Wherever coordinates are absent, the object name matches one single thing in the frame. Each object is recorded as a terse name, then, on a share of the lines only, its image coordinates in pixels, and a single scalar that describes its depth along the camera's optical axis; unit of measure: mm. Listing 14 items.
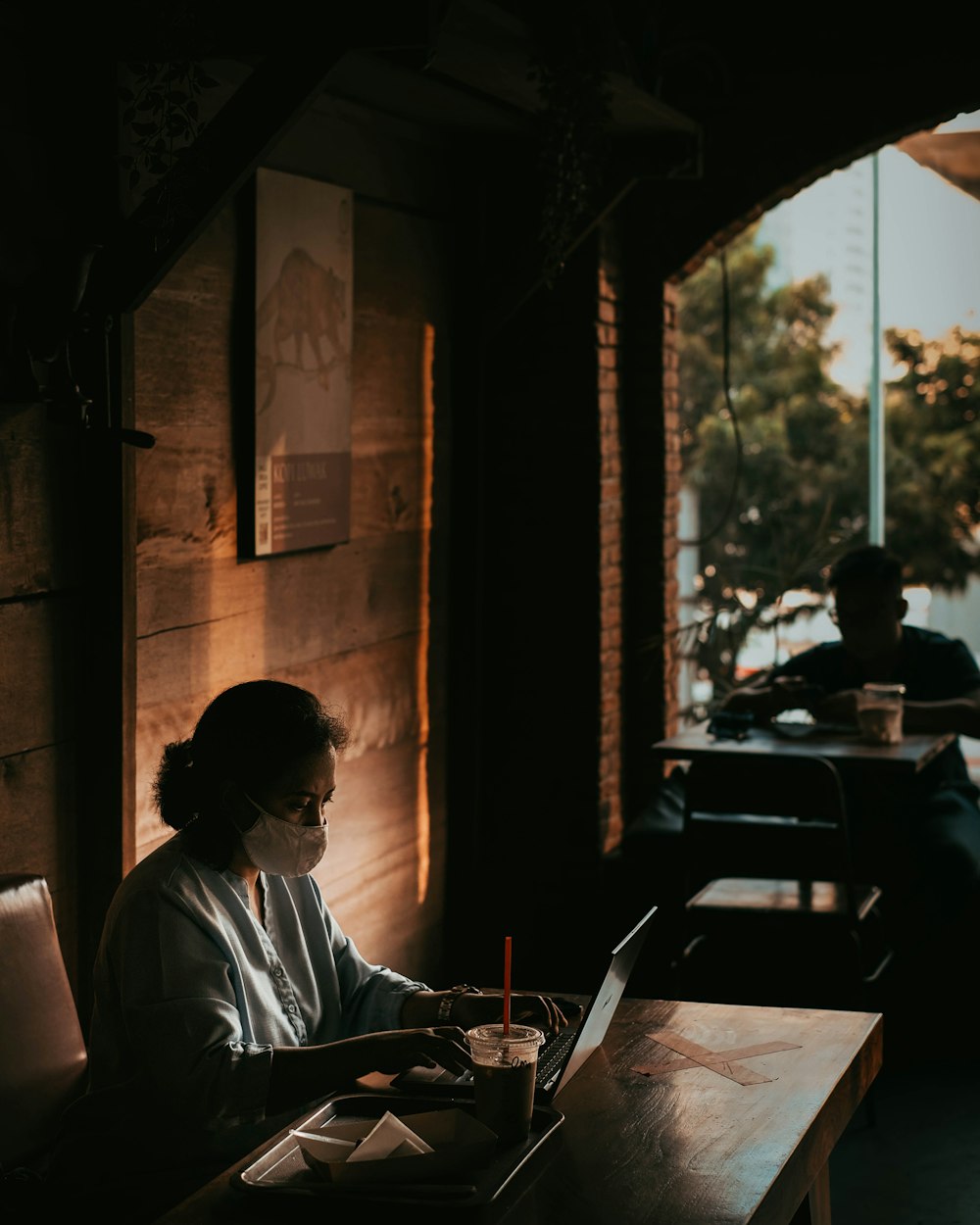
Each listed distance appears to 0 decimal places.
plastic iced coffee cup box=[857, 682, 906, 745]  4234
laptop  2010
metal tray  1707
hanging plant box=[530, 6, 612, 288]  3486
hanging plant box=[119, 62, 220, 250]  2578
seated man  4387
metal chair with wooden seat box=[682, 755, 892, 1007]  3902
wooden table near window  4027
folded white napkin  1770
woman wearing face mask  2018
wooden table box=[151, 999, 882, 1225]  1710
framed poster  3494
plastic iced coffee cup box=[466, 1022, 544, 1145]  1883
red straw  1896
